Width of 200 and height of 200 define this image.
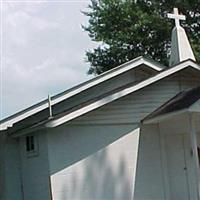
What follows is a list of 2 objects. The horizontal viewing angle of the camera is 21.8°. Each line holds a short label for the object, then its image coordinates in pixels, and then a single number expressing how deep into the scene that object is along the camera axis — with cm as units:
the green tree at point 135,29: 2820
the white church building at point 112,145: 1225
